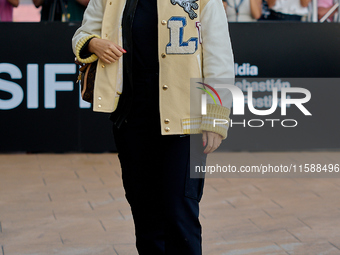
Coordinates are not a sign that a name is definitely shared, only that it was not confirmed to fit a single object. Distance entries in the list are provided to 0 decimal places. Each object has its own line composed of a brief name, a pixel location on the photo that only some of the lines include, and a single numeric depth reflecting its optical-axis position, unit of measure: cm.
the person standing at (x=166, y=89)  470
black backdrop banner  1197
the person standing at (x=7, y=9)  1265
